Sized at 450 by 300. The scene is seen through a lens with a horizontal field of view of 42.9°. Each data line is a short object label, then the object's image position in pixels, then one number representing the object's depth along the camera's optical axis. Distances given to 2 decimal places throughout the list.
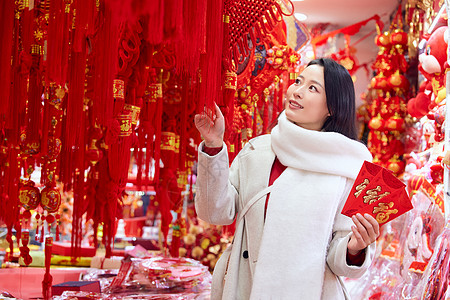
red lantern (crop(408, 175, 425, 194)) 2.59
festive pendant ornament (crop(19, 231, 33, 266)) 1.92
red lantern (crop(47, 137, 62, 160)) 1.78
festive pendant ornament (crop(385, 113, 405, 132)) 3.94
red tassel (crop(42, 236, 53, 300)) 1.88
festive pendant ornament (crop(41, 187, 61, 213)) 1.84
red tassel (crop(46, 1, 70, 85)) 1.19
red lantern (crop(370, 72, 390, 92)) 4.00
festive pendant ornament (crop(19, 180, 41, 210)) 1.83
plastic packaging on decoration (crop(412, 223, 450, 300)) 1.62
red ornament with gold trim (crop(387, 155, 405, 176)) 3.89
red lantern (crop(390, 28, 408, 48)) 3.95
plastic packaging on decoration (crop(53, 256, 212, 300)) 1.99
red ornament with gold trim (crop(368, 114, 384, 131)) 4.01
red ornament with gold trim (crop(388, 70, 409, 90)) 3.92
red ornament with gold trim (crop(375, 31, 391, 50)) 4.03
